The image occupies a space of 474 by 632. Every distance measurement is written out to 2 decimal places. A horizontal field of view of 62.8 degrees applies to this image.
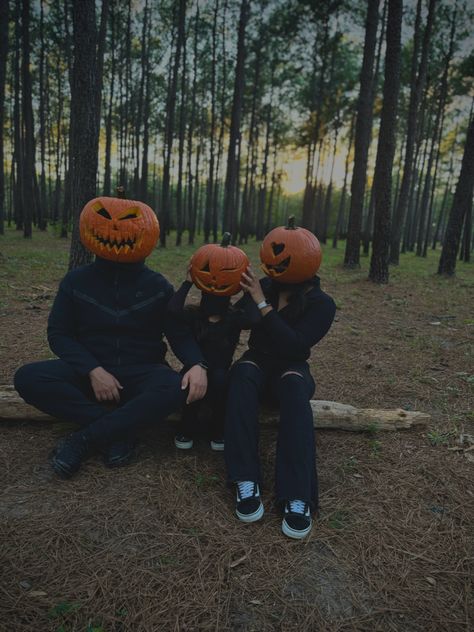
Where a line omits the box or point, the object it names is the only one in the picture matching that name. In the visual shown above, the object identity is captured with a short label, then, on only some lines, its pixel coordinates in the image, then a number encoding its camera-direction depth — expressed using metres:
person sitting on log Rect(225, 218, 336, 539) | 2.38
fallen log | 3.16
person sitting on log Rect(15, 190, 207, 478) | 2.74
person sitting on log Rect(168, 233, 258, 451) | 2.92
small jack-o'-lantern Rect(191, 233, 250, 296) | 2.90
